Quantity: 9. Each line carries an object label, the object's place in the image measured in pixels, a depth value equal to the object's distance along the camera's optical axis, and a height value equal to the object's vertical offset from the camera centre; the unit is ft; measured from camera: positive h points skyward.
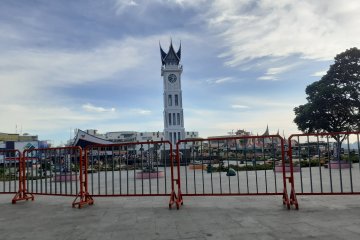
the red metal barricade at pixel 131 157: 29.25 -0.94
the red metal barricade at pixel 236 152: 26.43 -0.70
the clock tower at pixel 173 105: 236.43 +31.10
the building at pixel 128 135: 442.91 +18.94
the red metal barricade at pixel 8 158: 32.81 -0.63
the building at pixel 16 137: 271.90 +14.57
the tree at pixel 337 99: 93.91 +12.75
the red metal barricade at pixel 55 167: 26.21 -1.56
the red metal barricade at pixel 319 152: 25.62 -0.97
